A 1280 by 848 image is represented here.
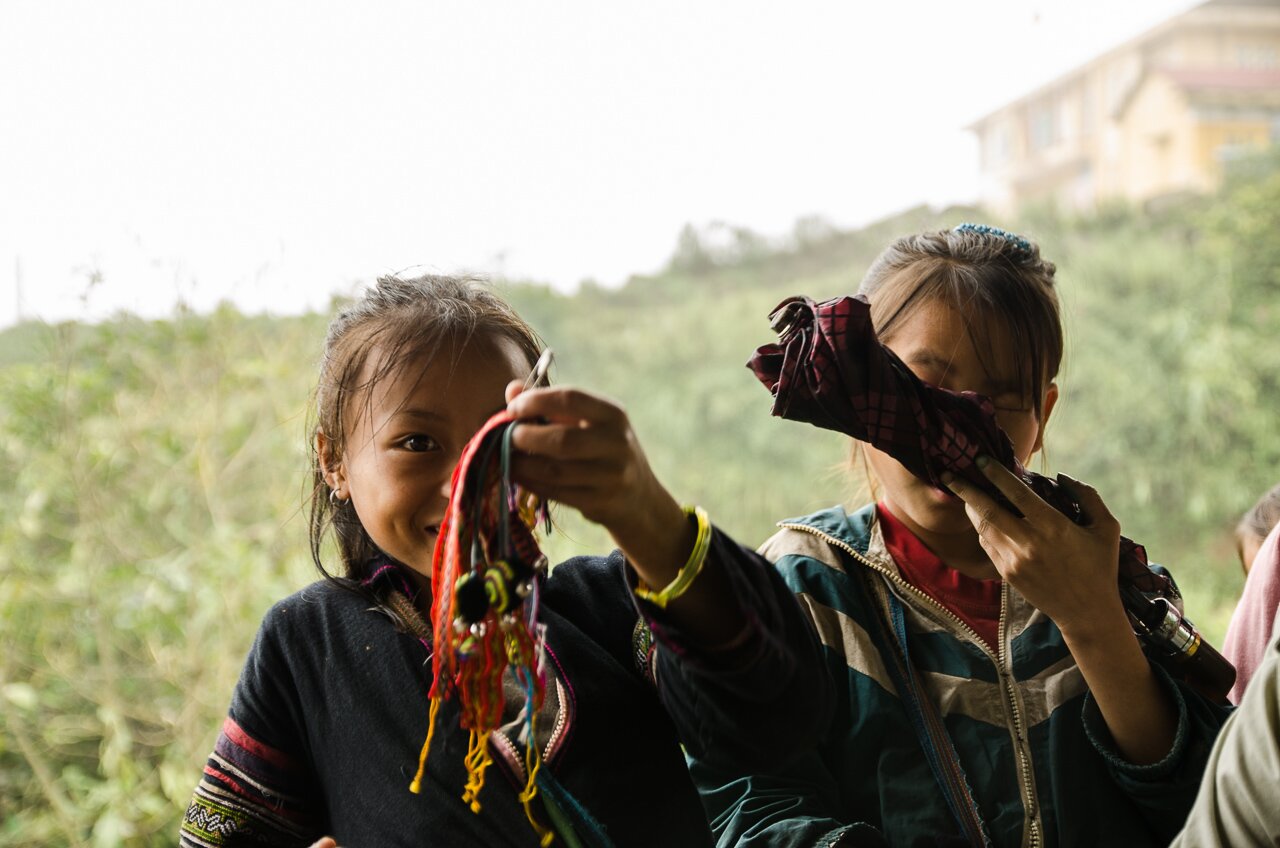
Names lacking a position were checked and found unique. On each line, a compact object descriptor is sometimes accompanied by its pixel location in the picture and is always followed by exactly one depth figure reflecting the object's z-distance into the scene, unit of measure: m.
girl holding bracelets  1.24
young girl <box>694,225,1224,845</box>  1.32
